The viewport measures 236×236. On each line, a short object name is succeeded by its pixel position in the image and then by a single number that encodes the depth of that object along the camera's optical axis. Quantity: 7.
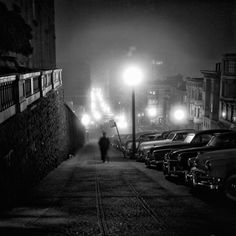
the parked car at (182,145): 12.91
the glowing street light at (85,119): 78.29
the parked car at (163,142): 16.44
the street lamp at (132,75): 20.75
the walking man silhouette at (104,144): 17.14
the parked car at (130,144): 24.62
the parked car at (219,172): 7.71
